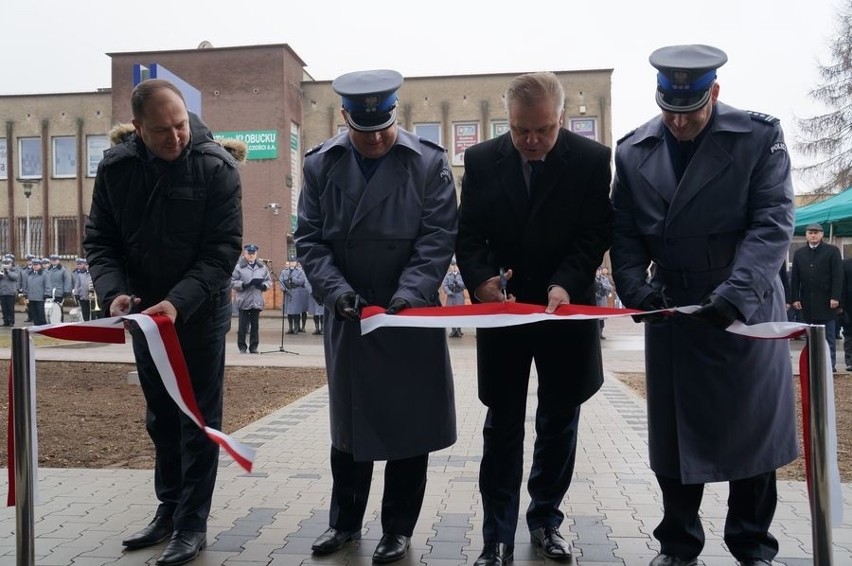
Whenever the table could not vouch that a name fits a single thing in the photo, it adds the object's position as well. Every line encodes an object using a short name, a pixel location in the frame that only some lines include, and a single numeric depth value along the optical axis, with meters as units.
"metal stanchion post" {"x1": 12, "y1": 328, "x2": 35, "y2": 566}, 3.34
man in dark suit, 3.86
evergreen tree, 31.48
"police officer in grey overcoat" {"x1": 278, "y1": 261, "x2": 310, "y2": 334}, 21.33
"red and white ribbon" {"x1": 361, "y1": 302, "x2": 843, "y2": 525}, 3.38
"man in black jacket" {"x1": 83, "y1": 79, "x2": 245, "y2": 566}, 3.94
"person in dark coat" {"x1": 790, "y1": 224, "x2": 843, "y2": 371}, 13.23
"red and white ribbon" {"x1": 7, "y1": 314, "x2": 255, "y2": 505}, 3.61
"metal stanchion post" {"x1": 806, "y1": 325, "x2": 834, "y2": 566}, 3.12
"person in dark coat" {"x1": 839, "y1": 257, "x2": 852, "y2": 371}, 13.16
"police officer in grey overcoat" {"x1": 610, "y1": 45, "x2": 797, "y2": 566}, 3.52
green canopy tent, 15.60
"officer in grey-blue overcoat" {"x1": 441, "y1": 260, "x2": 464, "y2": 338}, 22.52
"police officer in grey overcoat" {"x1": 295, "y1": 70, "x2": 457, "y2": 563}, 3.93
